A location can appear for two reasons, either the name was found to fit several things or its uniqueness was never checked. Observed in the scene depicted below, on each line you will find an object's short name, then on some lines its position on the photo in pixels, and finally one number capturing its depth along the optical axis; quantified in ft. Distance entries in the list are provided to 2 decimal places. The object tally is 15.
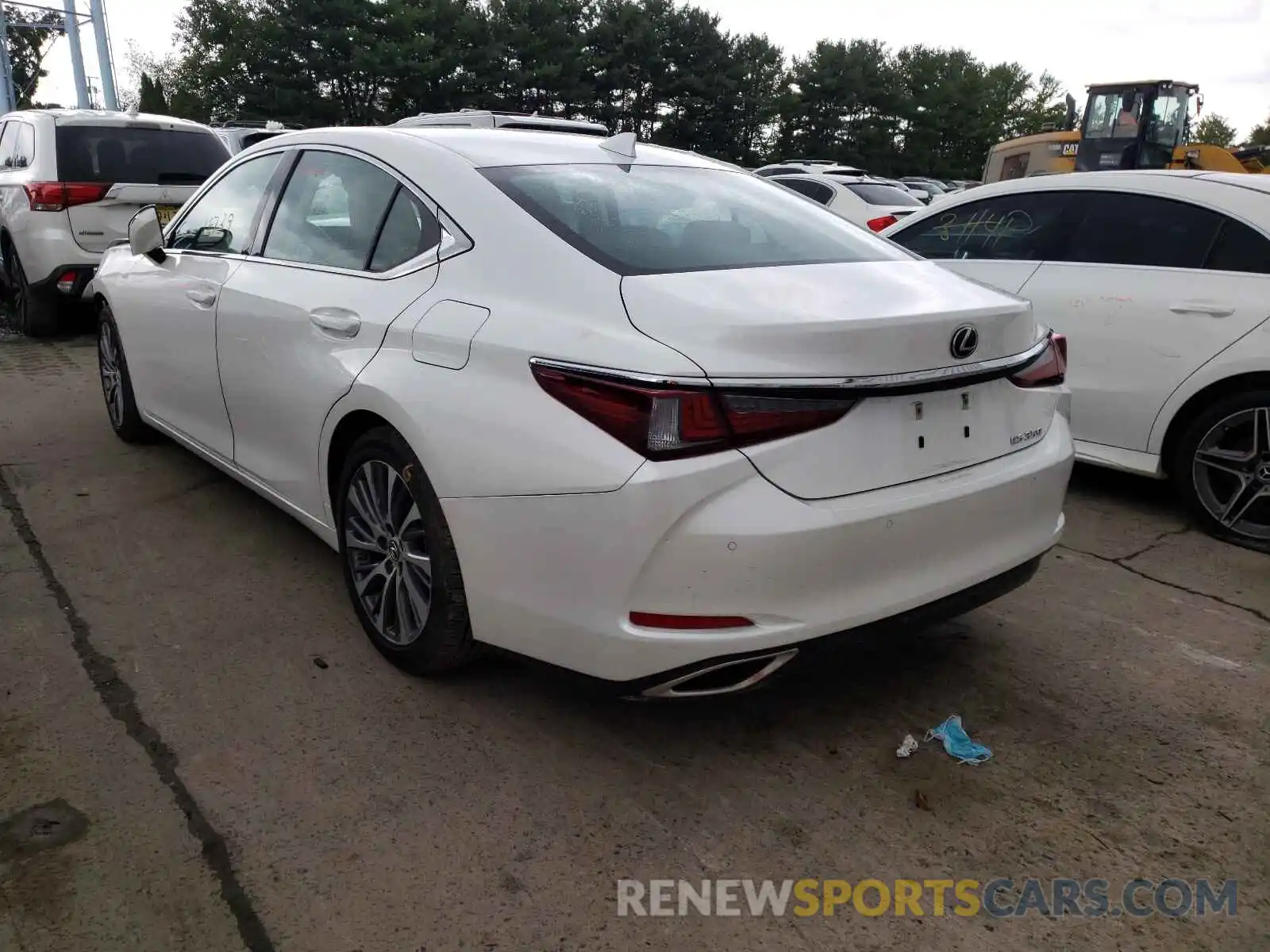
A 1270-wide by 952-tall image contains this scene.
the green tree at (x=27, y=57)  213.46
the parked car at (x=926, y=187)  87.22
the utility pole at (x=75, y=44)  104.17
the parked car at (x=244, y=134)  42.73
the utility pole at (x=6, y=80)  108.17
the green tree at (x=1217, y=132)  240.94
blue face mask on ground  8.77
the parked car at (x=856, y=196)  45.78
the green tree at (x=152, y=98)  121.80
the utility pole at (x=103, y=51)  95.66
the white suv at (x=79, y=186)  25.77
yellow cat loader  57.26
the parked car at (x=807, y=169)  54.70
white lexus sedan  7.30
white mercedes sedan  13.64
